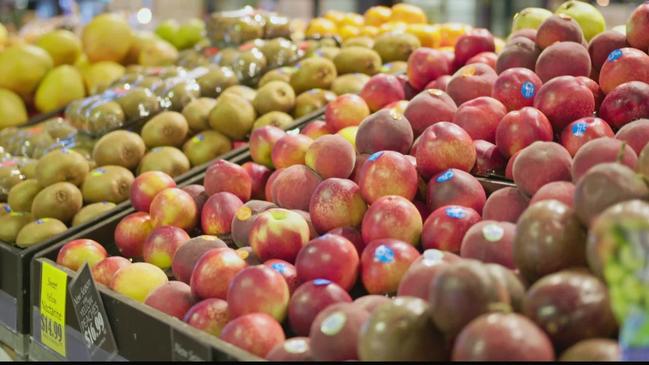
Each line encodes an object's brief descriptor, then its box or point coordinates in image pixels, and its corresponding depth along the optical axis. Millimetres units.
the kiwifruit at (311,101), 2818
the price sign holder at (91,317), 1713
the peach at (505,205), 1607
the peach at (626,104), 1805
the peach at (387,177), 1780
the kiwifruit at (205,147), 2678
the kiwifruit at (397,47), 3172
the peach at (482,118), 1991
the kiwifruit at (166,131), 2734
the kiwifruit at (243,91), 2930
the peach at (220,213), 2074
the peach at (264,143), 2350
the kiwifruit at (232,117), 2721
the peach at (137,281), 1782
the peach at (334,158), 1963
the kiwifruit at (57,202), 2428
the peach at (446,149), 1816
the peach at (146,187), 2277
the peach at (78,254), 2055
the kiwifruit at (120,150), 2631
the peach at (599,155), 1403
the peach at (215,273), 1627
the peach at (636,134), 1614
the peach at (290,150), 2191
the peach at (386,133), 1991
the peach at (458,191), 1718
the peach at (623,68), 1904
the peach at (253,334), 1348
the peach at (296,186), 1976
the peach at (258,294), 1461
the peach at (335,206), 1786
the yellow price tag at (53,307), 1915
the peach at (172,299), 1653
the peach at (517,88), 2025
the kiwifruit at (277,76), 3047
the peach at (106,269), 1894
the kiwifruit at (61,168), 2537
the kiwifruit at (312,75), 2963
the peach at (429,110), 2098
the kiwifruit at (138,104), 2908
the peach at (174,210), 2139
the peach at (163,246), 1989
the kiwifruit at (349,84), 2896
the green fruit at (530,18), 2510
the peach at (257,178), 2309
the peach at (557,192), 1403
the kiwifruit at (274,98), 2795
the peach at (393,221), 1652
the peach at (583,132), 1736
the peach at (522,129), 1810
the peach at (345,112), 2365
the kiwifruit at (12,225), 2422
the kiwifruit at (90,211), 2410
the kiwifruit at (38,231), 2297
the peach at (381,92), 2482
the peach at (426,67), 2508
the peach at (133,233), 2176
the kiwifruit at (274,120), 2693
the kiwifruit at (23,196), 2547
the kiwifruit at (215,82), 3113
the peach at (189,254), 1825
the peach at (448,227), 1598
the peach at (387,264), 1527
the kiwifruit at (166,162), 2566
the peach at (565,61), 2023
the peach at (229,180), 2197
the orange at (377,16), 3986
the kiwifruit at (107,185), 2496
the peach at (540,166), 1564
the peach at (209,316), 1513
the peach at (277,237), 1715
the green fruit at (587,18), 2404
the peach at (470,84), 2207
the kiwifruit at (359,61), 3057
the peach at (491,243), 1384
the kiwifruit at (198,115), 2807
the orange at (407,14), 3879
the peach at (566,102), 1867
